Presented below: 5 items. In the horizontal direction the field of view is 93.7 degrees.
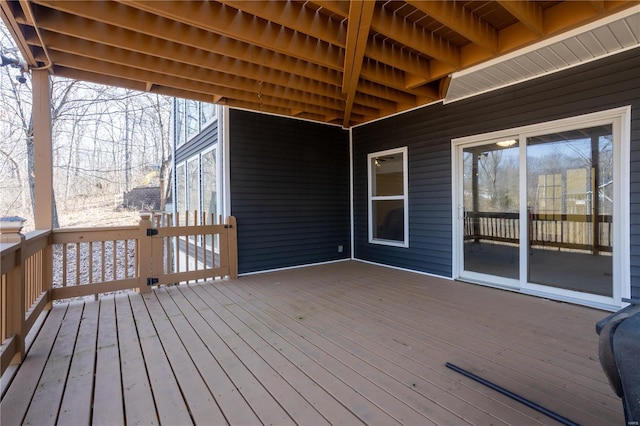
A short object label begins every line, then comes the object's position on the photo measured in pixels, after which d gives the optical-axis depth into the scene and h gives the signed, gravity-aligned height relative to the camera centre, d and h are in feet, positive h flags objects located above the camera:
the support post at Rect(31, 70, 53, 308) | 11.05 +2.05
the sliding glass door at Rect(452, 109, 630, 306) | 10.42 -0.01
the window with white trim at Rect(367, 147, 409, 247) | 17.35 +0.81
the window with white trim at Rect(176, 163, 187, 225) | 25.53 +2.16
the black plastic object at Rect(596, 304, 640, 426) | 3.35 -1.77
